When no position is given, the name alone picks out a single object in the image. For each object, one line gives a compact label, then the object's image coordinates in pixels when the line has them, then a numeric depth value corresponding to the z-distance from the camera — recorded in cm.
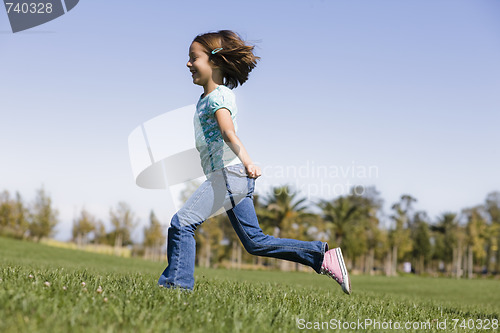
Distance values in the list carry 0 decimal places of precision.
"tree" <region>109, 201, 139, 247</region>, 5300
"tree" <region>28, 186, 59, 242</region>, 4847
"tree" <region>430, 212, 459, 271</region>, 6650
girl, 390
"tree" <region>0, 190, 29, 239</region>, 4875
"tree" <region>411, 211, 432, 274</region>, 6681
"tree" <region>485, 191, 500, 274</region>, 5844
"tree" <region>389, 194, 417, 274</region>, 5409
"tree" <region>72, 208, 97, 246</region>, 5572
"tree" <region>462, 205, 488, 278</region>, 5450
